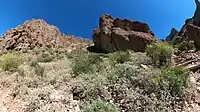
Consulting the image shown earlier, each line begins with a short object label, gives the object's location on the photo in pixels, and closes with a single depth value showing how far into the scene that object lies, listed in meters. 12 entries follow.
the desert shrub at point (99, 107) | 4.07
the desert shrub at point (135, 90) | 4.48
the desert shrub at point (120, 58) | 6.68
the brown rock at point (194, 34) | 8.79
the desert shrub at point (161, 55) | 6.70
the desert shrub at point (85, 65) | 5.80
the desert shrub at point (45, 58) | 8.60
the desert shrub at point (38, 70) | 5.96
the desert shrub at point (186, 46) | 8.41
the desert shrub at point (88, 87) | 4.75
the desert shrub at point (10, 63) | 6.91
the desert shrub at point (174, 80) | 4.87
